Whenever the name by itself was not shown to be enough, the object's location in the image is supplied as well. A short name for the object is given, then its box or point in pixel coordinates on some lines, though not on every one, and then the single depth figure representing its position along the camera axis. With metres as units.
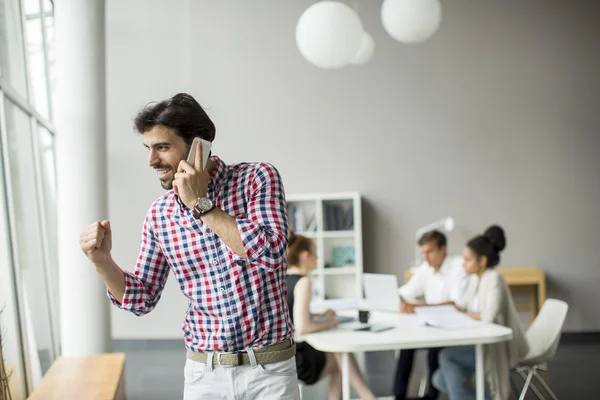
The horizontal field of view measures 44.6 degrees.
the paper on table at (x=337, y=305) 5.02
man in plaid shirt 2.01
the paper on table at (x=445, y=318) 4.38
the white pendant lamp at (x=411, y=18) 4.09
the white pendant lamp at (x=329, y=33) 4.08
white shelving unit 7.84
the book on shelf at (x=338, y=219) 7.89
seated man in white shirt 5.25
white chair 4.74
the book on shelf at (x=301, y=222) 7.91
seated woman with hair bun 4.42
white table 4.04
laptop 5.07
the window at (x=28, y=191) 3.76
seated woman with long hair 4.35
